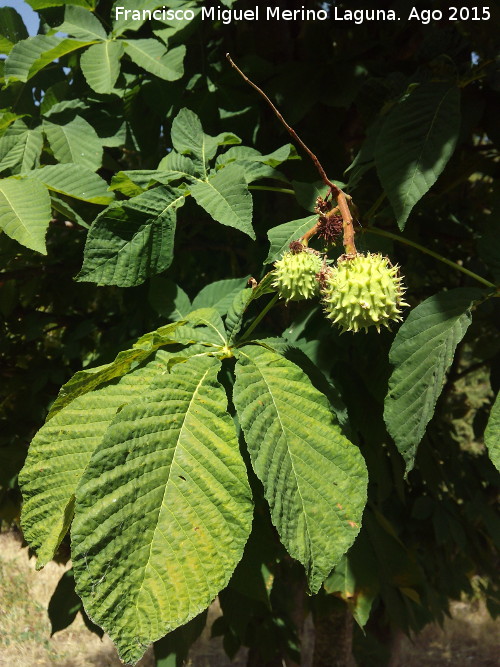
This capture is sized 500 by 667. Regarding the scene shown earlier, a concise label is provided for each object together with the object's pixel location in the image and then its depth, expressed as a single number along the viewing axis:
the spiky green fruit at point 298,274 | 0.37
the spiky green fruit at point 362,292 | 0.34
